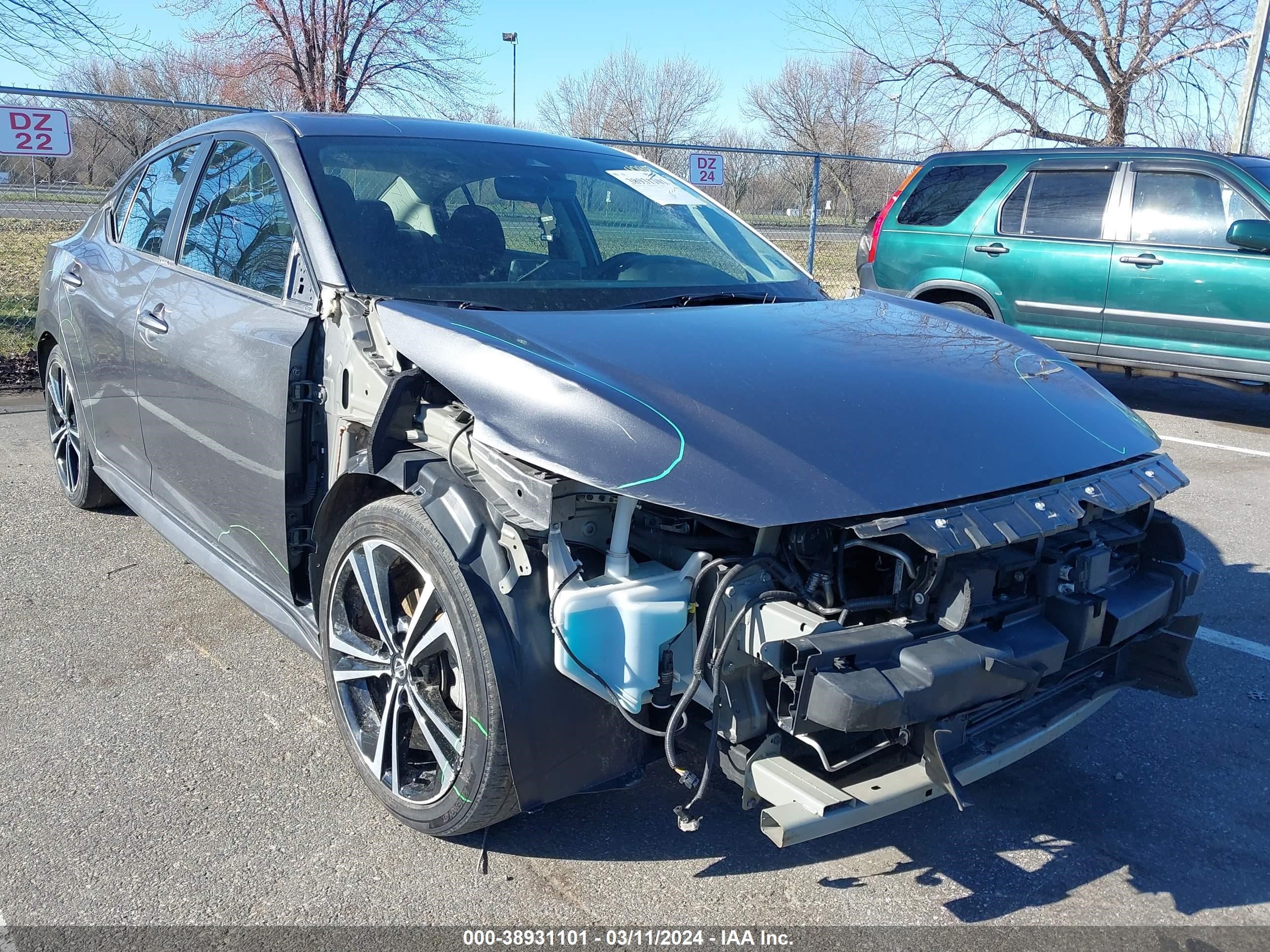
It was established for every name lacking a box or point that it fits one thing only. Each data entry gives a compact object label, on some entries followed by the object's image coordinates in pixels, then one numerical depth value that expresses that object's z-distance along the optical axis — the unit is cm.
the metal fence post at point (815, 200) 1230
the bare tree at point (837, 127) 2192
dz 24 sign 1195
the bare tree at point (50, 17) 984
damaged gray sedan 226
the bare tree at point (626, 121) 3122
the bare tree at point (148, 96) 1057
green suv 746
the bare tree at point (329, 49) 1672
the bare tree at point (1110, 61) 1391
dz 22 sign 784
